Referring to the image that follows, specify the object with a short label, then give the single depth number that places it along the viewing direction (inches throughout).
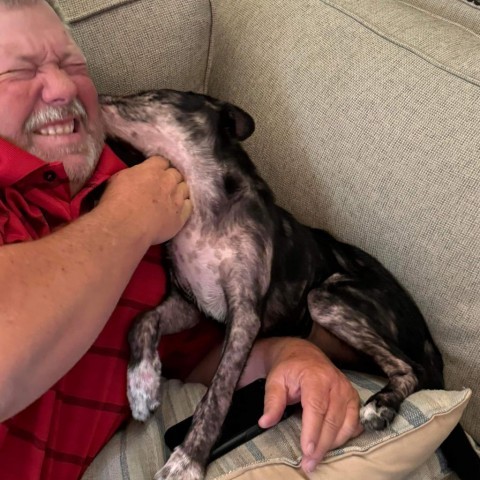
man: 43.0
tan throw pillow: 48.7
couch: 52.4
